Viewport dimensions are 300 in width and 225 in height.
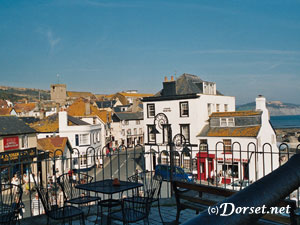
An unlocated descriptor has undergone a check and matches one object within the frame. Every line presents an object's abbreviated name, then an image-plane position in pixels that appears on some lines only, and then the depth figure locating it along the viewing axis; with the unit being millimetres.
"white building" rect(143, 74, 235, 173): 35531
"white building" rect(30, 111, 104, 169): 41875
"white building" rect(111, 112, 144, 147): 63688
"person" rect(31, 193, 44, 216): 11148
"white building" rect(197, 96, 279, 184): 30281
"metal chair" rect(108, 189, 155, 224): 5221
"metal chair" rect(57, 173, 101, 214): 6082
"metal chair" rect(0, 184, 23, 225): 4812
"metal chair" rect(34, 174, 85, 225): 5414
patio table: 5969
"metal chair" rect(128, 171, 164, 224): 6298
